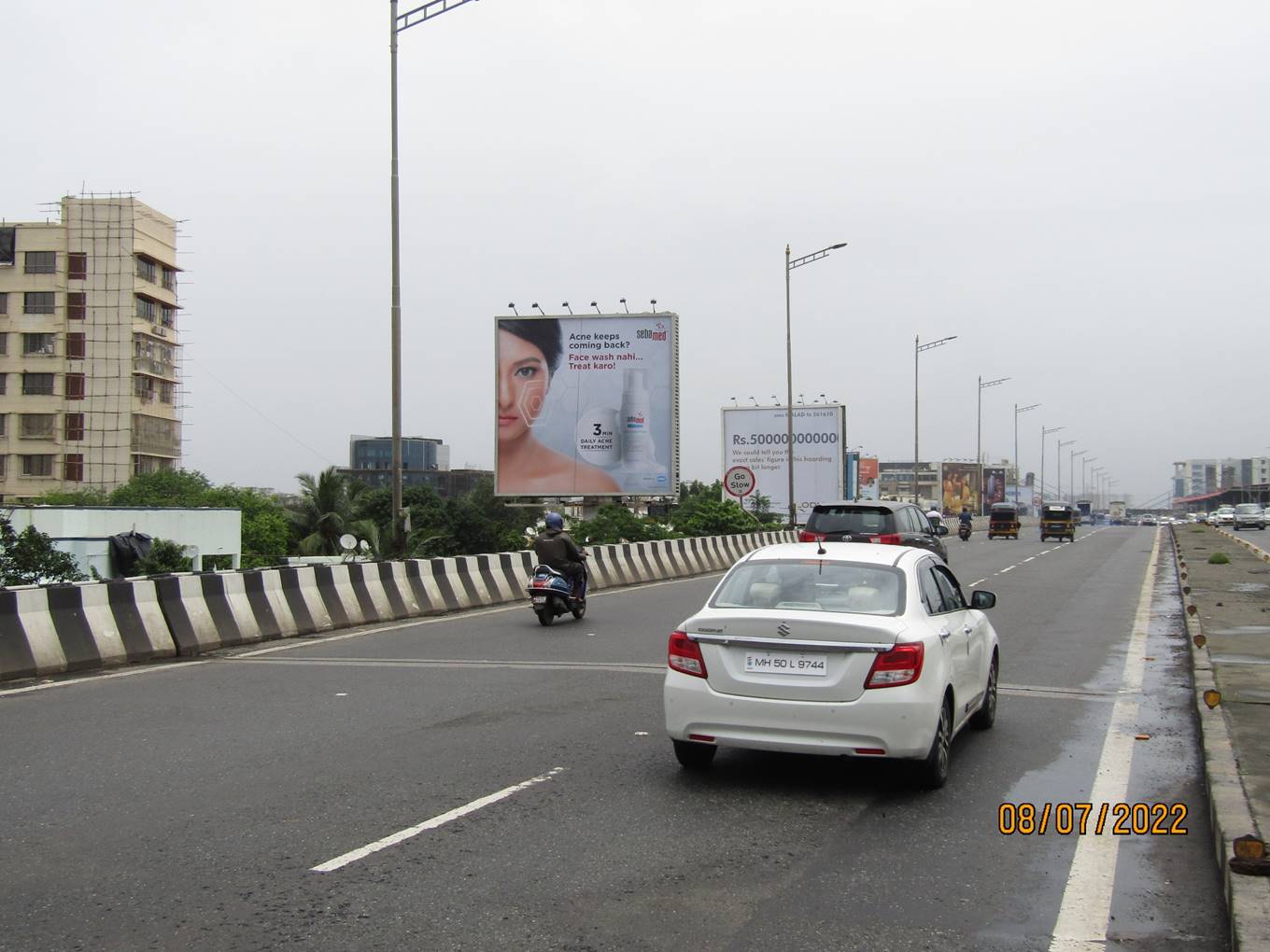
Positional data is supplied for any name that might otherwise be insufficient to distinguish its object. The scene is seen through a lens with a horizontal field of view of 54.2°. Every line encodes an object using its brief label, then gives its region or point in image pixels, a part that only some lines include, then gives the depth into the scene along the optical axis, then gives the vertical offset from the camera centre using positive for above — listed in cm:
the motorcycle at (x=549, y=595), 1641 -135
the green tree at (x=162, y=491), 7675 +9
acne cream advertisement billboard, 4209 +270
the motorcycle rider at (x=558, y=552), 1677 -80
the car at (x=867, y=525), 2075 -54
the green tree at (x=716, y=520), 4947 -109
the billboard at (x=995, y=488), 13075 +55
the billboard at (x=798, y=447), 6281 +235
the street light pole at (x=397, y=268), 2061 +378
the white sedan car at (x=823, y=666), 666 -96
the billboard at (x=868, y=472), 11338 +193
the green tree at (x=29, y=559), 2520 -140
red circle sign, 6112 +52
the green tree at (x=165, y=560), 4131 -234
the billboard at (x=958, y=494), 13425 -6
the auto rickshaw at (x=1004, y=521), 6247 -139
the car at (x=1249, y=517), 7631 -149
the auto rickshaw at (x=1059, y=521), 5716 -127
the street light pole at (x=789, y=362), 4094 +436
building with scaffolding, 8400 +984
